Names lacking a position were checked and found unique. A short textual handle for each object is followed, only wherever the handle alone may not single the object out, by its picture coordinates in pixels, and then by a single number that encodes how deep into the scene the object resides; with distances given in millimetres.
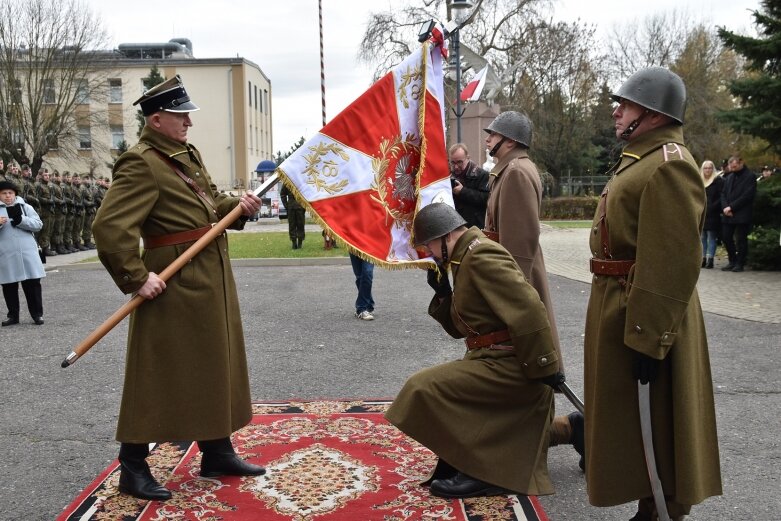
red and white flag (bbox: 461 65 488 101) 15984
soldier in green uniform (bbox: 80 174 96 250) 21766
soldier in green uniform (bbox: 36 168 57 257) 18312
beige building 54469
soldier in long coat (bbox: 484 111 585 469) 5141
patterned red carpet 3957
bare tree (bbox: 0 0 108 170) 37500
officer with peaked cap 4043
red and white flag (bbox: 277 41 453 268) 4965
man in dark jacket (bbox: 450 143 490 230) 7770
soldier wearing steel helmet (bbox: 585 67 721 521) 3098
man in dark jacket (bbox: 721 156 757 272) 13266
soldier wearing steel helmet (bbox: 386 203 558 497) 3928
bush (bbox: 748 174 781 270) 13656
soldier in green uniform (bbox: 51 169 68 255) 19422
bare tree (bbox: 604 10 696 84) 47656
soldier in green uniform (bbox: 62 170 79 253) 20219
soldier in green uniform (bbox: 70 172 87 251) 20703
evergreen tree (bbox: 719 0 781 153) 13320
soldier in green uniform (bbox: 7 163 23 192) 16894
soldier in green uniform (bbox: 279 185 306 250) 18062
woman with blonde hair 13922
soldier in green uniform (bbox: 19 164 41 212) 17562
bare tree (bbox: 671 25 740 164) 42938
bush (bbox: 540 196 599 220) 33812
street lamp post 16891
